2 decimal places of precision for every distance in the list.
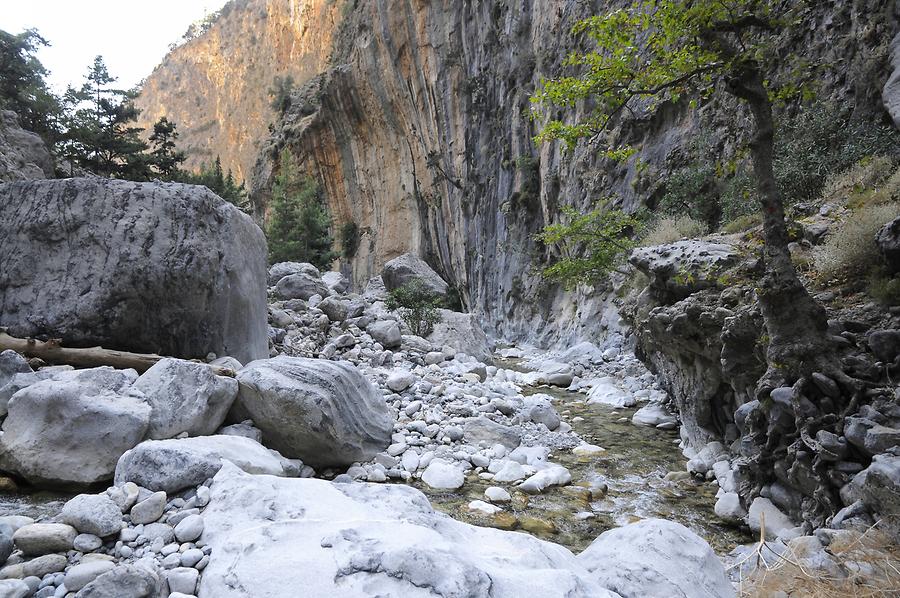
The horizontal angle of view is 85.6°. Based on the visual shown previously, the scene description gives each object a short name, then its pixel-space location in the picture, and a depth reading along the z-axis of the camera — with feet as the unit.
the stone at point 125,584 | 6.81
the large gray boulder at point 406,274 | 73.35
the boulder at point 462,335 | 41.39
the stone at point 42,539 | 8.01
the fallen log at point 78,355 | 17.85
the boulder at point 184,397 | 14.47
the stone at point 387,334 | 35.01
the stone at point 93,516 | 8.57
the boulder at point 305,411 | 16.21
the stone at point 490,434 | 20.56
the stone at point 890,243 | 12.57
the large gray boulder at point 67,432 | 12.60
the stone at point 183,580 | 7.43
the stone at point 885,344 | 11.66
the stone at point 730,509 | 13.93
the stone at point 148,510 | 9.18
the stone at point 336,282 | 59.62
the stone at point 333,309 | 39.88
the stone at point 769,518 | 12.52
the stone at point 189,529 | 8.71
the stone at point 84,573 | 7.22
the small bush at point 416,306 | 42.75
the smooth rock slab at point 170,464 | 10.27
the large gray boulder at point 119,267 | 19.33
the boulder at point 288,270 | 47.98
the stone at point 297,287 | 43.78
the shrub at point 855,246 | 14.57
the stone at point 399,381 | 26.16
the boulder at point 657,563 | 8.67
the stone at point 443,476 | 16.44
